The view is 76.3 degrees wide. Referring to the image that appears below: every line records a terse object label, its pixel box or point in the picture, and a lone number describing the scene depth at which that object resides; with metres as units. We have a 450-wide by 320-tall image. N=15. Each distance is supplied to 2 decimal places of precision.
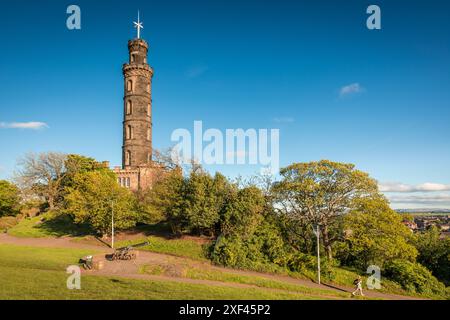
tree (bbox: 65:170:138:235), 31.58
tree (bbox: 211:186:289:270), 24.28
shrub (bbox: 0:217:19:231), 39.70
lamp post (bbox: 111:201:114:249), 28.63
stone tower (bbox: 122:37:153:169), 49.16
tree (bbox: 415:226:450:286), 30.72
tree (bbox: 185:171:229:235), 28.05
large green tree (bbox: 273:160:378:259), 27.14
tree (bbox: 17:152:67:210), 47.06
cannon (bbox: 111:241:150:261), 21.91
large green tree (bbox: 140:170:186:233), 29.73
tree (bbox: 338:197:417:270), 24.44
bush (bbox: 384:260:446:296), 23.80
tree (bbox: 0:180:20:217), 44.22
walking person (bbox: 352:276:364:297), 18.20
